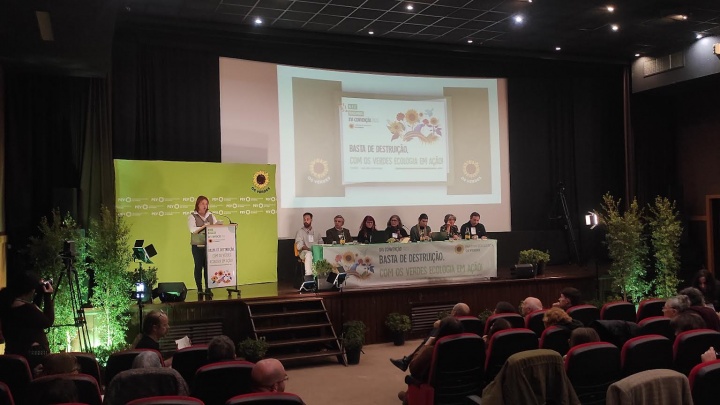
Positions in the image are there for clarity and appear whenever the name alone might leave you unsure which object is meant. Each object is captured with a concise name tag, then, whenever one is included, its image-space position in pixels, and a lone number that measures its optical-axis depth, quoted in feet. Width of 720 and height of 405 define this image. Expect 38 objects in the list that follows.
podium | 26.00
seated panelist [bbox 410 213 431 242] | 31.65
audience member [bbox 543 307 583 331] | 16.29
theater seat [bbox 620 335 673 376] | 13.61
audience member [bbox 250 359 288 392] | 11.23
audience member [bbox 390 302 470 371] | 17.00
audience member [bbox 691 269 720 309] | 24.93
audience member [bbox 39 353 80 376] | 12.12
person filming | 15.94
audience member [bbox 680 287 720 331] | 17.58
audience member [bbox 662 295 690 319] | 17.48
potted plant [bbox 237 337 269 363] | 22.40
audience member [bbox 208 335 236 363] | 13.38
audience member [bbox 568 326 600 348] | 13.99
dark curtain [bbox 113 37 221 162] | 29.78
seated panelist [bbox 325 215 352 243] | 31.53
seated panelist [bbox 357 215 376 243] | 31.71
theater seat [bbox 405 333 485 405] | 15.15
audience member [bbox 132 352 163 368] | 13.09
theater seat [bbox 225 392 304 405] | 9.52
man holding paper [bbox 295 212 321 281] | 30.86
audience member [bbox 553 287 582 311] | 19.61
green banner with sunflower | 28.50
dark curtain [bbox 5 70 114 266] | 26.45
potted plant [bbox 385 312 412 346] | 26.30
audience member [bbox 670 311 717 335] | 15.24
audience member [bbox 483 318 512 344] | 15.84
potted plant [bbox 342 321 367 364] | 23.47
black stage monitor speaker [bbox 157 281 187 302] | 24.11
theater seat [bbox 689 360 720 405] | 11.21
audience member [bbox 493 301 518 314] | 18.83
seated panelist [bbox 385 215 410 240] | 31.99
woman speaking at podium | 26.76
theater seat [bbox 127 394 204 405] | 9.39
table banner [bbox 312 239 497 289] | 26.94
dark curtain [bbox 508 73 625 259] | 39.86
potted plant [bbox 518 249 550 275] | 30.89
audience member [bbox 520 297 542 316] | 19.53
